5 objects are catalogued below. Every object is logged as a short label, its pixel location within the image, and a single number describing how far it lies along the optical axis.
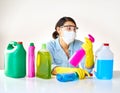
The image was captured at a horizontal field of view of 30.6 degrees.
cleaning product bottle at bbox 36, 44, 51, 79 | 1.28
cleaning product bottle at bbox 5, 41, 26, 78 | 1.26
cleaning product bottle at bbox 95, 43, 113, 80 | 1.29
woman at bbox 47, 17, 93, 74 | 1.54
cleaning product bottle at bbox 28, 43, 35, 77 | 1.29
